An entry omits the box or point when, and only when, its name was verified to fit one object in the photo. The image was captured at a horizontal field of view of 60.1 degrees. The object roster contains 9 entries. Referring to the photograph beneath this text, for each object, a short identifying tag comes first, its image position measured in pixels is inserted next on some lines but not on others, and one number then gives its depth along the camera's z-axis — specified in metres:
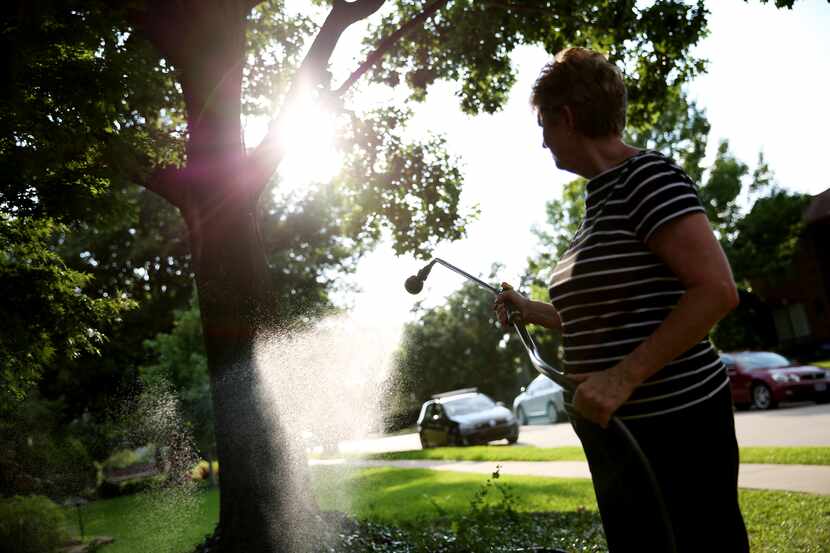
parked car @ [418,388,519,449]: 16.52
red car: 13.29
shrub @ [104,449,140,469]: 15.94
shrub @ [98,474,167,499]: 16.09
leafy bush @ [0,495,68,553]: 7.04
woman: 1.53
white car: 20.81
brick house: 29.83
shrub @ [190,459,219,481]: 16.08
